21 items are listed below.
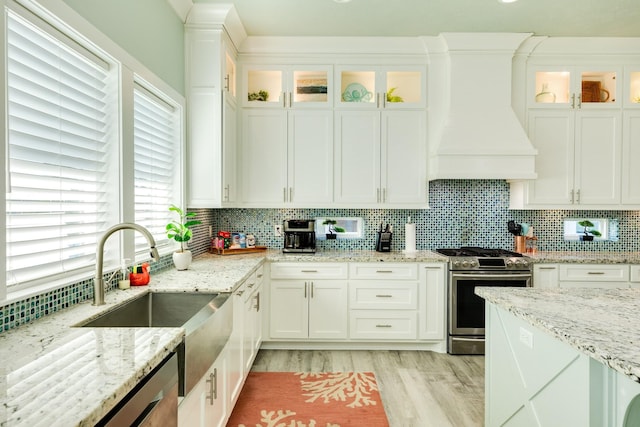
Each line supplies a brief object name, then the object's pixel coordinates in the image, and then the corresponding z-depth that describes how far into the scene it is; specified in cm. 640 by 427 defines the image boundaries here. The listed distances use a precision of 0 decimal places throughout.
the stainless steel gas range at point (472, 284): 321
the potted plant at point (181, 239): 255
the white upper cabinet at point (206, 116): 302
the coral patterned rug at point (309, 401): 226
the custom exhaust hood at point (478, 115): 337
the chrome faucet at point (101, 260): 163
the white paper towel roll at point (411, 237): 360
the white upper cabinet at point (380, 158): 351
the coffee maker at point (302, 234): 349
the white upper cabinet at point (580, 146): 349
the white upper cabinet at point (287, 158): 351
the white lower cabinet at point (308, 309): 329
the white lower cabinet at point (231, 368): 154
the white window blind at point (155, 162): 236
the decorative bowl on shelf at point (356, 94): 358
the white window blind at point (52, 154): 139
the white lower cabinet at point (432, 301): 329
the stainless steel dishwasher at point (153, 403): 92
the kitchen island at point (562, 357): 116
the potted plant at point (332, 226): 384
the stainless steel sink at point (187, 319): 141
